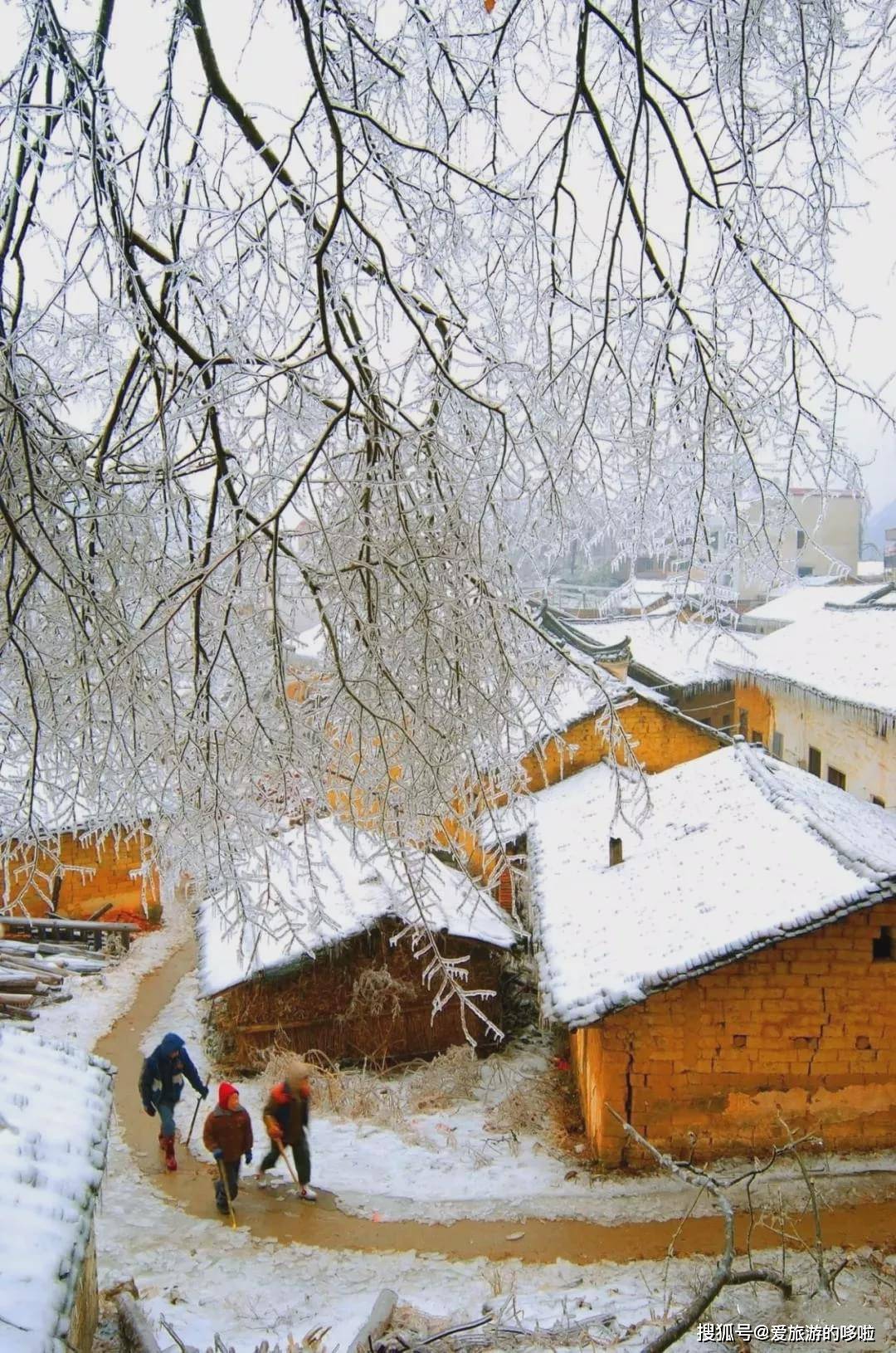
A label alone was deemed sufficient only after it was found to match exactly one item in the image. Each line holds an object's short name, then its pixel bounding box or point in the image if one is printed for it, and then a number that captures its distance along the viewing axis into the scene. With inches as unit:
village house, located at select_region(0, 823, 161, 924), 629.9
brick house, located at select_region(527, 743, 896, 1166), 292.8
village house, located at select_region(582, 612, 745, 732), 927.7
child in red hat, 291.0
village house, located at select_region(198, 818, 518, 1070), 416.8
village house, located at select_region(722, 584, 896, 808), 613.0
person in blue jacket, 331.6
